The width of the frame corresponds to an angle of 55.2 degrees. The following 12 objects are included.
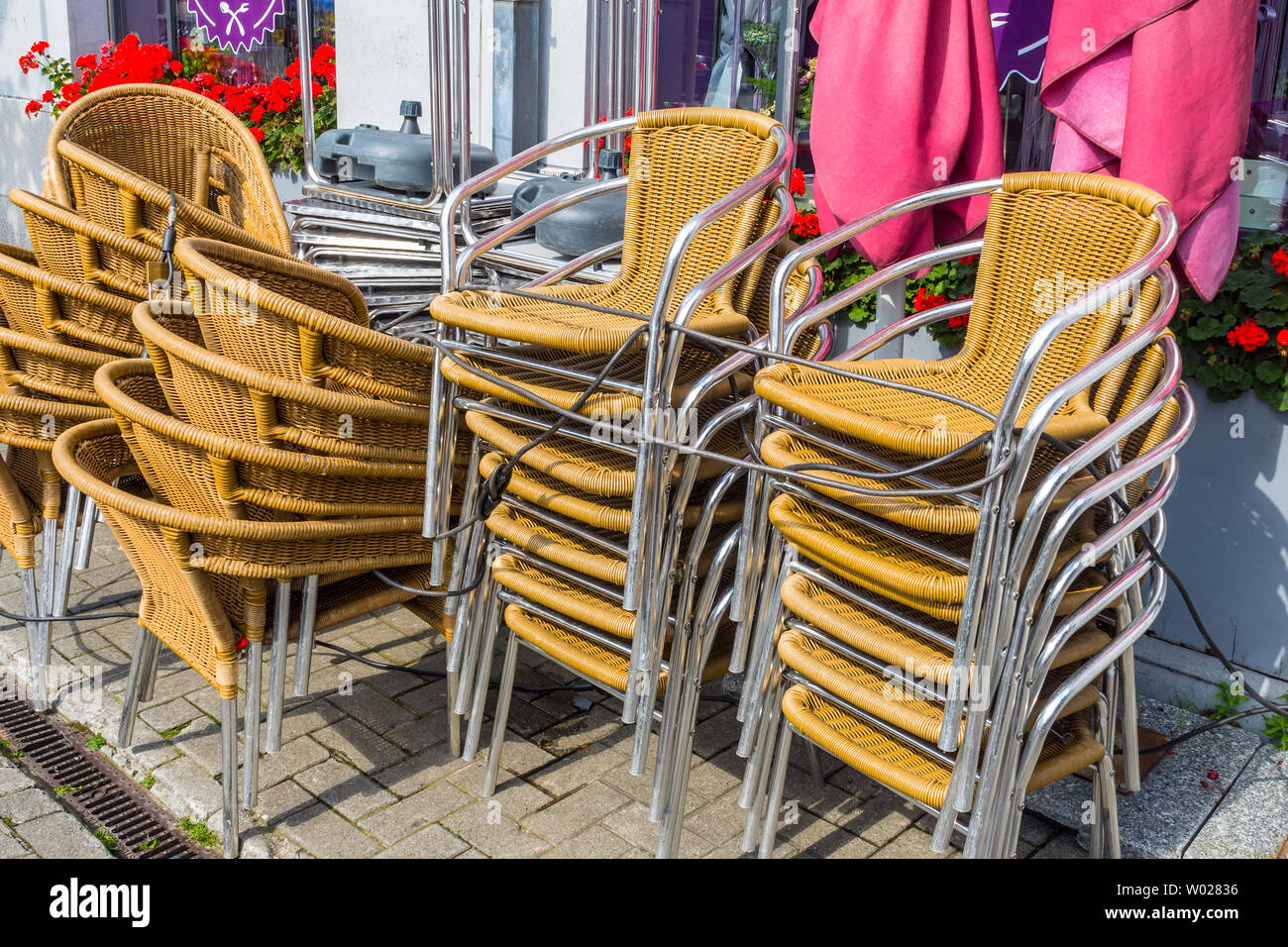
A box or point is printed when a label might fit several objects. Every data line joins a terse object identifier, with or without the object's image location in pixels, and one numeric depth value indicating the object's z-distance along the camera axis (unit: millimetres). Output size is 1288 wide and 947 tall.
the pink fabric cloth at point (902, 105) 2756
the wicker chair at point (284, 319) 2604
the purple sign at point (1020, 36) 3748
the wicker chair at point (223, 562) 2752
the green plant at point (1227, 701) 3443
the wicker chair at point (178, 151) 3914
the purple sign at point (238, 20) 7508
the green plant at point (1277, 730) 3306
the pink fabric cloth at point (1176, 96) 2484
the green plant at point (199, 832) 3014
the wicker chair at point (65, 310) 3402
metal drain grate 3012
